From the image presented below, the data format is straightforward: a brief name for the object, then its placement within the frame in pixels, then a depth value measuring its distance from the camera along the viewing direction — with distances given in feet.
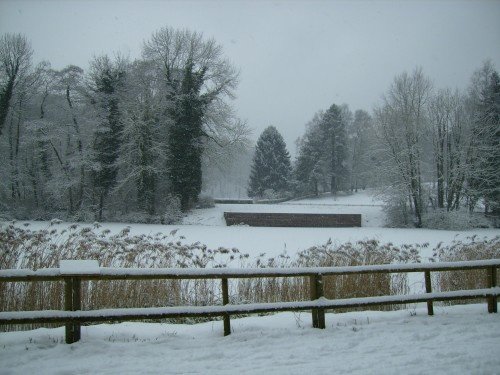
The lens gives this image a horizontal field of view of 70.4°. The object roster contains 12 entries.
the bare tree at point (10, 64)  103.40
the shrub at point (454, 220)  94.73
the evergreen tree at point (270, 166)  189.06
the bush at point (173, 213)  102.53
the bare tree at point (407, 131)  101.50
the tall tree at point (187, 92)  109.40
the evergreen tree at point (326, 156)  183.11
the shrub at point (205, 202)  124.47
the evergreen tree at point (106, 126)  105.91
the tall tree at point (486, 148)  97.86
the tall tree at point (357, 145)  202.38
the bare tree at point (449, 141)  100.89
